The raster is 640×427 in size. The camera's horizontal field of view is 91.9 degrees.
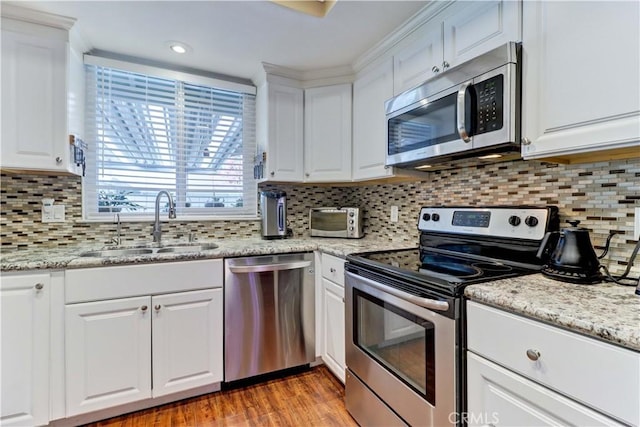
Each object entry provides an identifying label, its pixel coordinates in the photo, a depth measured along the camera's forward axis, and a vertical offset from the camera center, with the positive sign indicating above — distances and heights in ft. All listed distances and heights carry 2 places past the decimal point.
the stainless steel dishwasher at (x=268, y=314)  6.20 -2.14
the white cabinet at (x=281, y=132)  7.74 +2.05
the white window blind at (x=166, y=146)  7.18 +1.67
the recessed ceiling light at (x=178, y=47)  6.63 +3.62
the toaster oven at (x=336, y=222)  7.97 -0.27
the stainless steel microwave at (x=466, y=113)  4.06 +1.51
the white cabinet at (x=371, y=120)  6.65 +2.12
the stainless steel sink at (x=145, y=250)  6.22 -0.85
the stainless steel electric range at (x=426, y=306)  3.61 -1.27
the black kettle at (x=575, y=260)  3.54 -0.55
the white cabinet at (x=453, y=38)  4.27 +2.79
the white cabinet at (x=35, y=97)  5.49 +2.08
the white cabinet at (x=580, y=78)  3.13 +1.51
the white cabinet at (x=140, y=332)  5.16 -2.16
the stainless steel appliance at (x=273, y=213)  7.89 -0.03
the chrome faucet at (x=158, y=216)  7.04 -0.10
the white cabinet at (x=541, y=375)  2.33 -1.42
